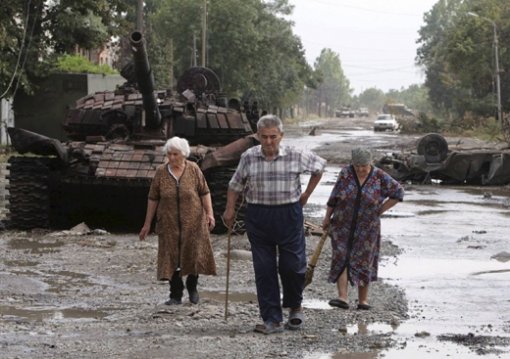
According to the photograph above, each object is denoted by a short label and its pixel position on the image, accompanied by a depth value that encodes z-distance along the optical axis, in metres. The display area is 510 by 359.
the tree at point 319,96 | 188.69
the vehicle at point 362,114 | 173.25
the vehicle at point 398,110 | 124.85
